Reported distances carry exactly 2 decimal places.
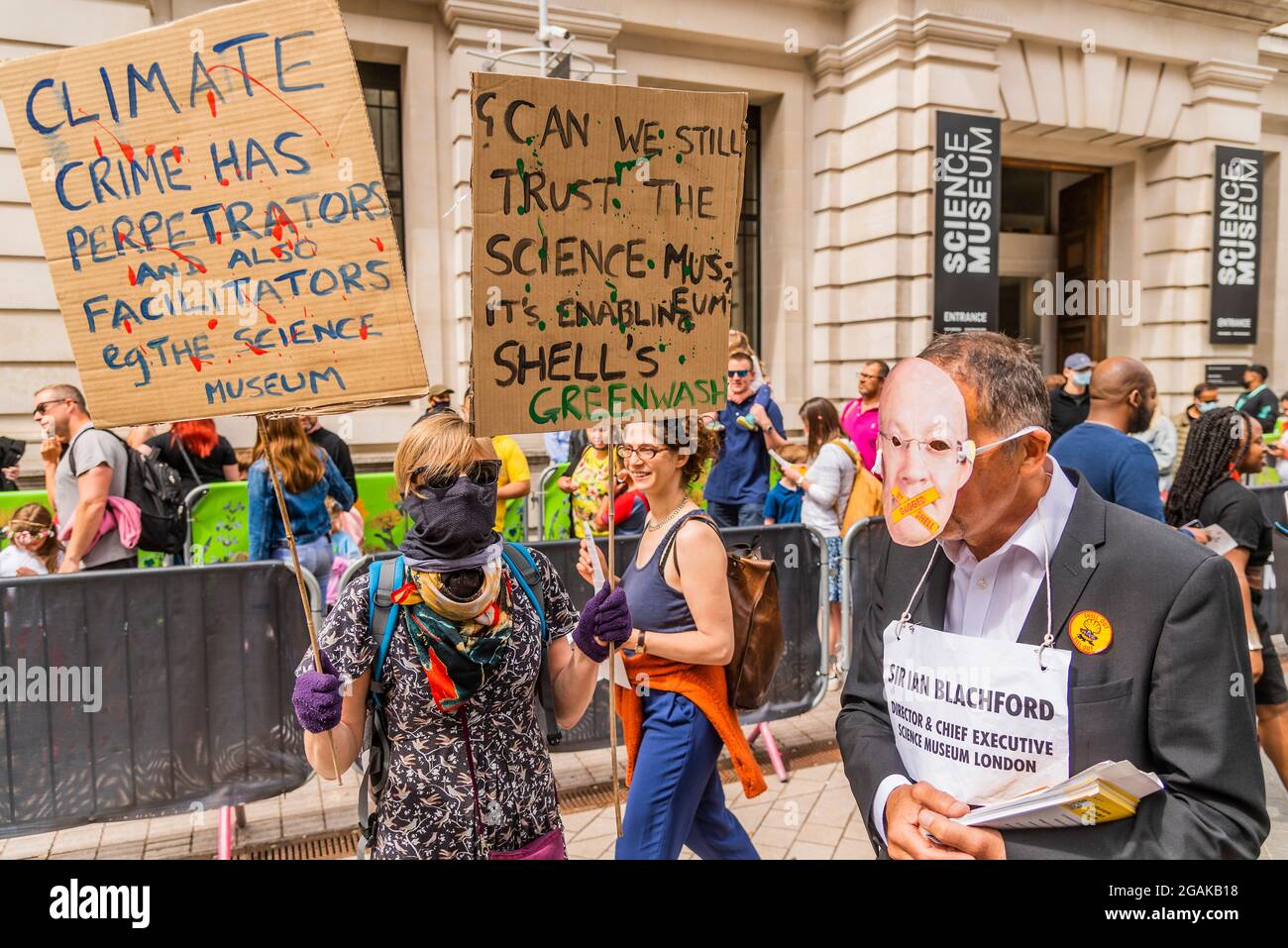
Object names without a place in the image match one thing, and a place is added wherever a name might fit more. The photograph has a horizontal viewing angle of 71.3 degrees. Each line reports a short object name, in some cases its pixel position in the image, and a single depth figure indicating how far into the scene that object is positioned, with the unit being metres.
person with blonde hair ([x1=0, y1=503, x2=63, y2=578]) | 5.41
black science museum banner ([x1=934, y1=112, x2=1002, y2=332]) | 12.97
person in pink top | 7.32
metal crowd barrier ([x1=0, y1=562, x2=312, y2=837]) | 3.88
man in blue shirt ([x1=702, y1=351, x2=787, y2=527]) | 7.14
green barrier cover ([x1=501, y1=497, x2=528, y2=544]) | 7.55
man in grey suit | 1.57
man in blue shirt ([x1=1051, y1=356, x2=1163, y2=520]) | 3.94
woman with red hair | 7.22
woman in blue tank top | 3.00
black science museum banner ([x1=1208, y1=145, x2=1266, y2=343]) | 15.52
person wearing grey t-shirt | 5.08
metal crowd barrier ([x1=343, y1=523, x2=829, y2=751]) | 5.18
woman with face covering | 2.20
